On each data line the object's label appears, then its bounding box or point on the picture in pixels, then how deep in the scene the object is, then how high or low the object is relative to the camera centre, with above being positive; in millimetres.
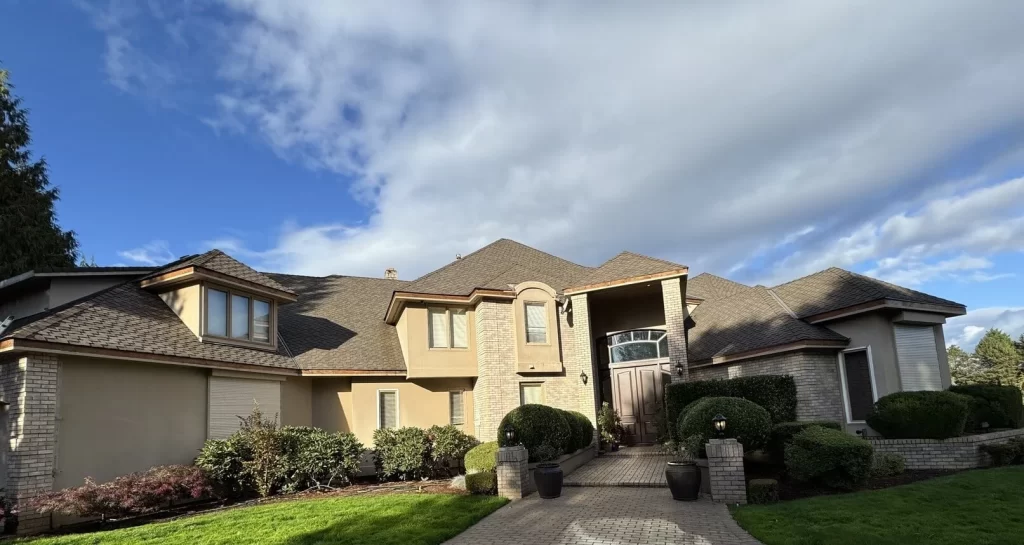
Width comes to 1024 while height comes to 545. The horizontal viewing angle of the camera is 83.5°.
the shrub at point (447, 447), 15676 -2083
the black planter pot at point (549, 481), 11164 -2222
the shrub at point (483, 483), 11859 -2323
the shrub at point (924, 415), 11695 -1472
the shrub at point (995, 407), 13609 -1604
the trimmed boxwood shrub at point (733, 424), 10953 -1316
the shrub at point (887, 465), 11117 -2311
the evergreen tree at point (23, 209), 21500 +7221
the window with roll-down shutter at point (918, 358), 14281 -360
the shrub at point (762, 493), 9734 -2346
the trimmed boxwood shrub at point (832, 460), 9938 -1914
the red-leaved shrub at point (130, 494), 9773 -1870
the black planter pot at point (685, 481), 10164 -2157
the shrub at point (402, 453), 15180 -2091
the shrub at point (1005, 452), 11664 -2269
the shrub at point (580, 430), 14583 -1783
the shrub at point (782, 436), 11375 -1677
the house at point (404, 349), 11117 +547
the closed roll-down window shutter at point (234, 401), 14023 -458
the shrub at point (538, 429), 12805 -1415
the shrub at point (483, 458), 12734 -1984
